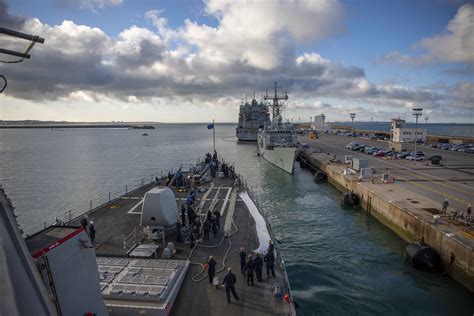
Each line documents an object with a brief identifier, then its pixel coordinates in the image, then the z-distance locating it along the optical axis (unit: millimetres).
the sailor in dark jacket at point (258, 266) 12078
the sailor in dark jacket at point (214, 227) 16969
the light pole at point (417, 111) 48512
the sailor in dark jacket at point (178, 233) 15711
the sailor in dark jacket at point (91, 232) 15594
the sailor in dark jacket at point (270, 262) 12422
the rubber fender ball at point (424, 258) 18234
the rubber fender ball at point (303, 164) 64006
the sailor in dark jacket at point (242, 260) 12484
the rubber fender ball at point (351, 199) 32938
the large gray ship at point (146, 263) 5695
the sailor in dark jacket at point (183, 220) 17859
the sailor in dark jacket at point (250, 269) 11789
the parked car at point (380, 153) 60350
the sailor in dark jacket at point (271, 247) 12695
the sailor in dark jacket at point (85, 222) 16058
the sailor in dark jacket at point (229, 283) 10719
